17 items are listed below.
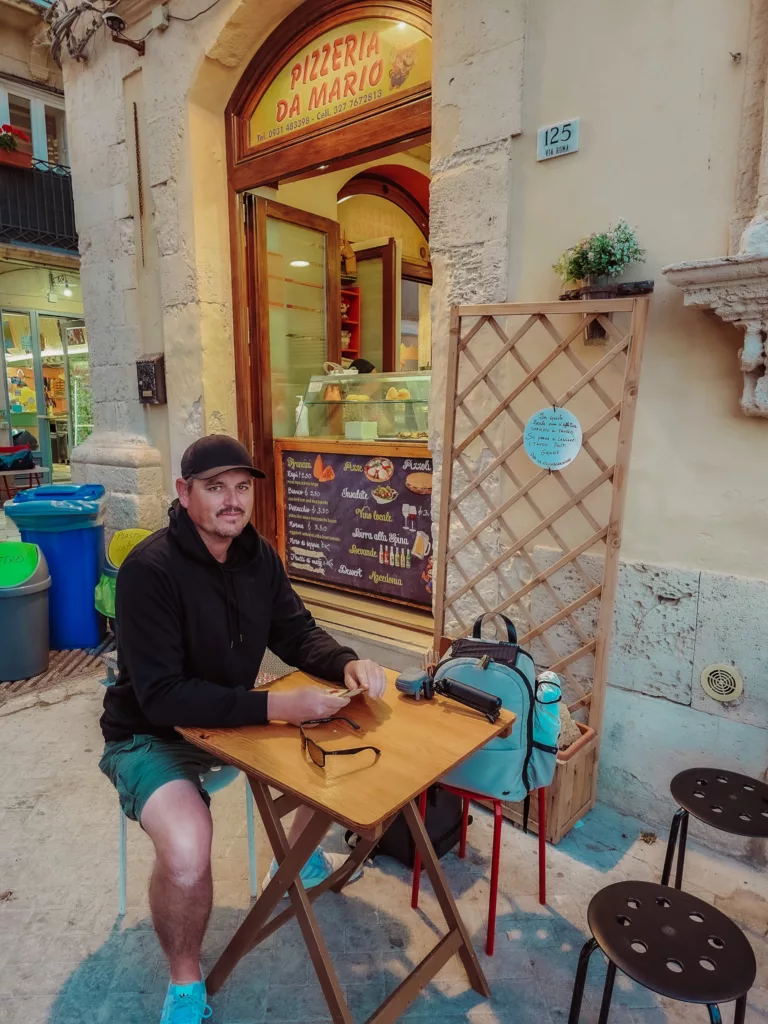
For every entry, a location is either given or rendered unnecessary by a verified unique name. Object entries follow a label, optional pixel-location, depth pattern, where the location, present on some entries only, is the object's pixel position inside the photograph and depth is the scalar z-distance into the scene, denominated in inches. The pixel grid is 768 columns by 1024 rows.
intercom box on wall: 171.5
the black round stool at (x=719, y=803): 64.9
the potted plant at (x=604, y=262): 88.8
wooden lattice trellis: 91.9
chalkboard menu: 146.1
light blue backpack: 73.0
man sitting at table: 60.9
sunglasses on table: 53.6
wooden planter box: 90.5
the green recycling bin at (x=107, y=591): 151.9
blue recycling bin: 150.8
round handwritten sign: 92.6
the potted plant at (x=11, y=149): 334.0
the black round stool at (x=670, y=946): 45.9
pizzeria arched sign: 125.0
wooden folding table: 50.1
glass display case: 154.2
